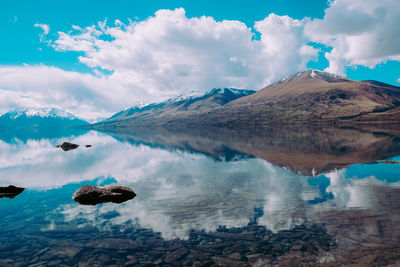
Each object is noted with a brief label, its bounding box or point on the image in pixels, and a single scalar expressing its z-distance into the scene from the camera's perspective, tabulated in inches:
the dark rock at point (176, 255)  658.8
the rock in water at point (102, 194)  1191.6
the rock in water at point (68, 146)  3981.8
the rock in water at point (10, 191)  1378.2
